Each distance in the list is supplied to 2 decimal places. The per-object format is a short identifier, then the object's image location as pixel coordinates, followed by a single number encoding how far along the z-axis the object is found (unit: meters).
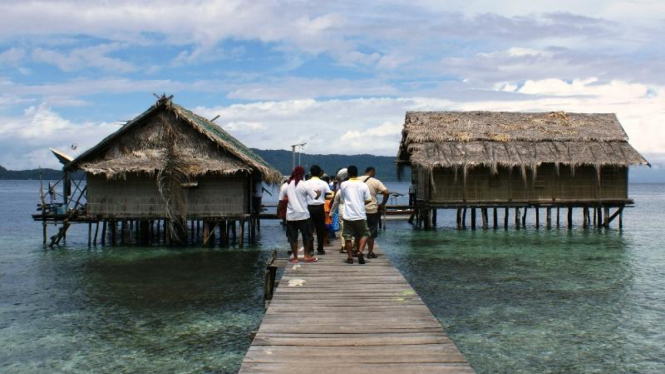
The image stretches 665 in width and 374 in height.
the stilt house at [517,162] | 26.42
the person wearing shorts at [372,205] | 11.55
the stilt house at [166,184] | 21.08
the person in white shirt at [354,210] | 10.67
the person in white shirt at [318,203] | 11.12
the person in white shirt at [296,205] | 10.75
